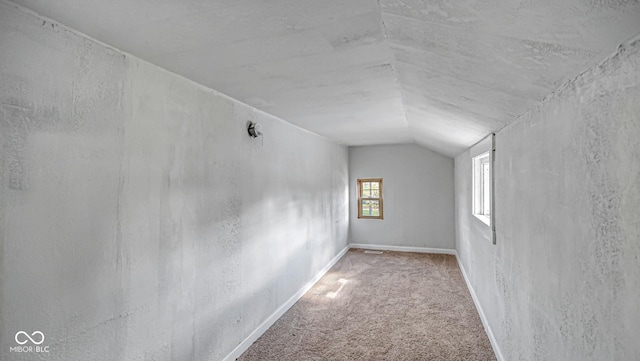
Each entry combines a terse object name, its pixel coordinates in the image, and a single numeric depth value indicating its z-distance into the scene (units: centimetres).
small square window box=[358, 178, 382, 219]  659
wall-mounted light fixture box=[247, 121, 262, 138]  283
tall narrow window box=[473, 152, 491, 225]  364
